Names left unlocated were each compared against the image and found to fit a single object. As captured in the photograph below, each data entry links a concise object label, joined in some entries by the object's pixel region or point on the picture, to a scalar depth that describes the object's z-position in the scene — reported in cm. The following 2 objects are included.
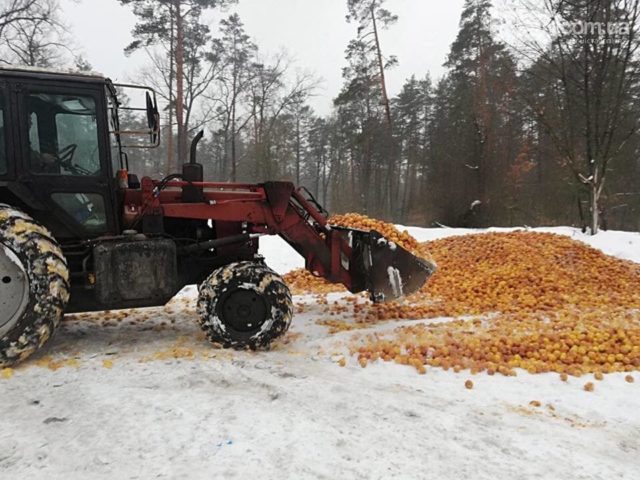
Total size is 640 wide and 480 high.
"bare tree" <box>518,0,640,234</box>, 1243
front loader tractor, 389
